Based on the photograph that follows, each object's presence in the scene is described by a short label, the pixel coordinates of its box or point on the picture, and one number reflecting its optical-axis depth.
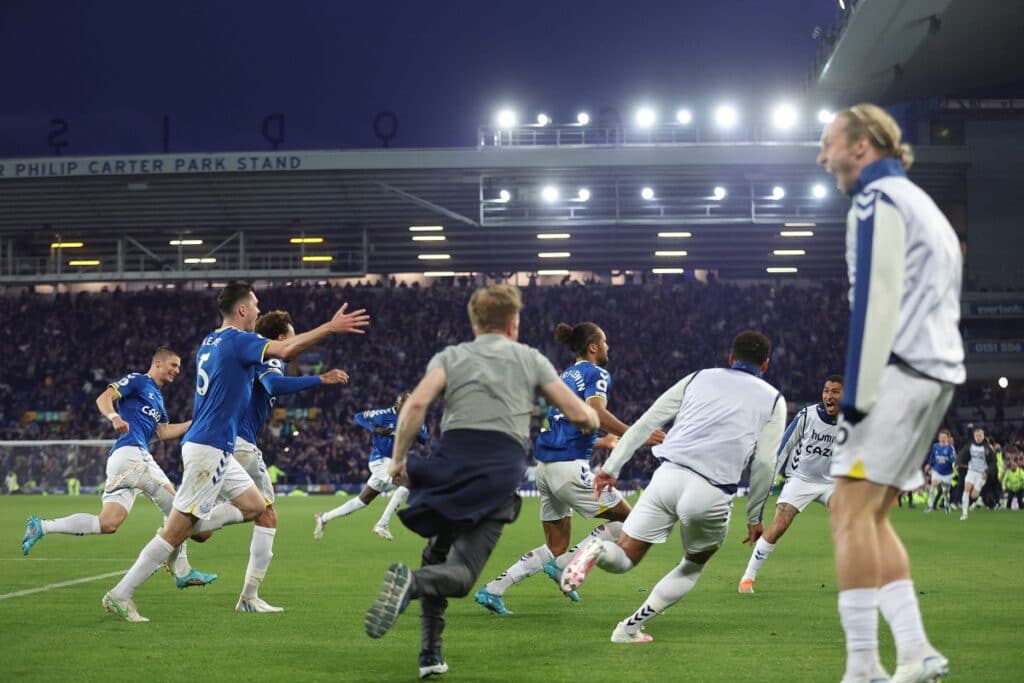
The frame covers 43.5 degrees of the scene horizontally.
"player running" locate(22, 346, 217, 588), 12.52
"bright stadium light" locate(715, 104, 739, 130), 45.25
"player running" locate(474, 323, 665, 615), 10.71
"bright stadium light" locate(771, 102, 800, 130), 44.16
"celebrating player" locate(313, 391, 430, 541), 21.30
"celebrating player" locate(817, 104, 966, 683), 4.96
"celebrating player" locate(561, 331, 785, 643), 8.23
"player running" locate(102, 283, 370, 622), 9.52
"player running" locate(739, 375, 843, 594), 13.62
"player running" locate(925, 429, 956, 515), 31.78
